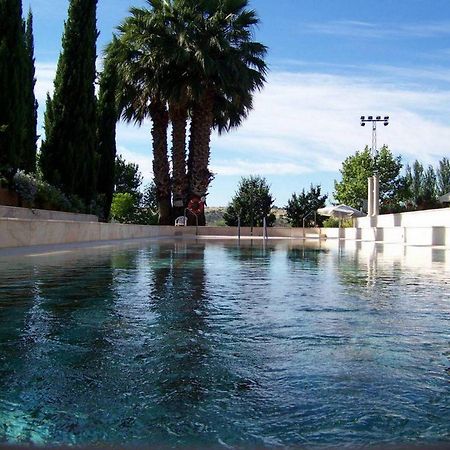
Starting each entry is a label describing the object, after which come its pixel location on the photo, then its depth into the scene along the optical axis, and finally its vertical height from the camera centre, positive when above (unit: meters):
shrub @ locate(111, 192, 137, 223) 40.06 +1.36
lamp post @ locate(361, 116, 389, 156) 46.44 +8.73
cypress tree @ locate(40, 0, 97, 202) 19.77 +4.17
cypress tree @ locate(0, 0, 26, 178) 14.72 +3.70
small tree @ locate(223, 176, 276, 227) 47.22 +1.91
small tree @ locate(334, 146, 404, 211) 53.31 +4.96
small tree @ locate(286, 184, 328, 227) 49.78 +2.17
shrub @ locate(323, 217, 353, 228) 37.59 +0.48
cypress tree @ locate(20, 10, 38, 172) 19.98 +3.76
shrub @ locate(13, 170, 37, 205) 15.56 +1.07
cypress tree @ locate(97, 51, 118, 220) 25.61 +3.83
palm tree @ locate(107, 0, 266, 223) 29.16 +7.81
